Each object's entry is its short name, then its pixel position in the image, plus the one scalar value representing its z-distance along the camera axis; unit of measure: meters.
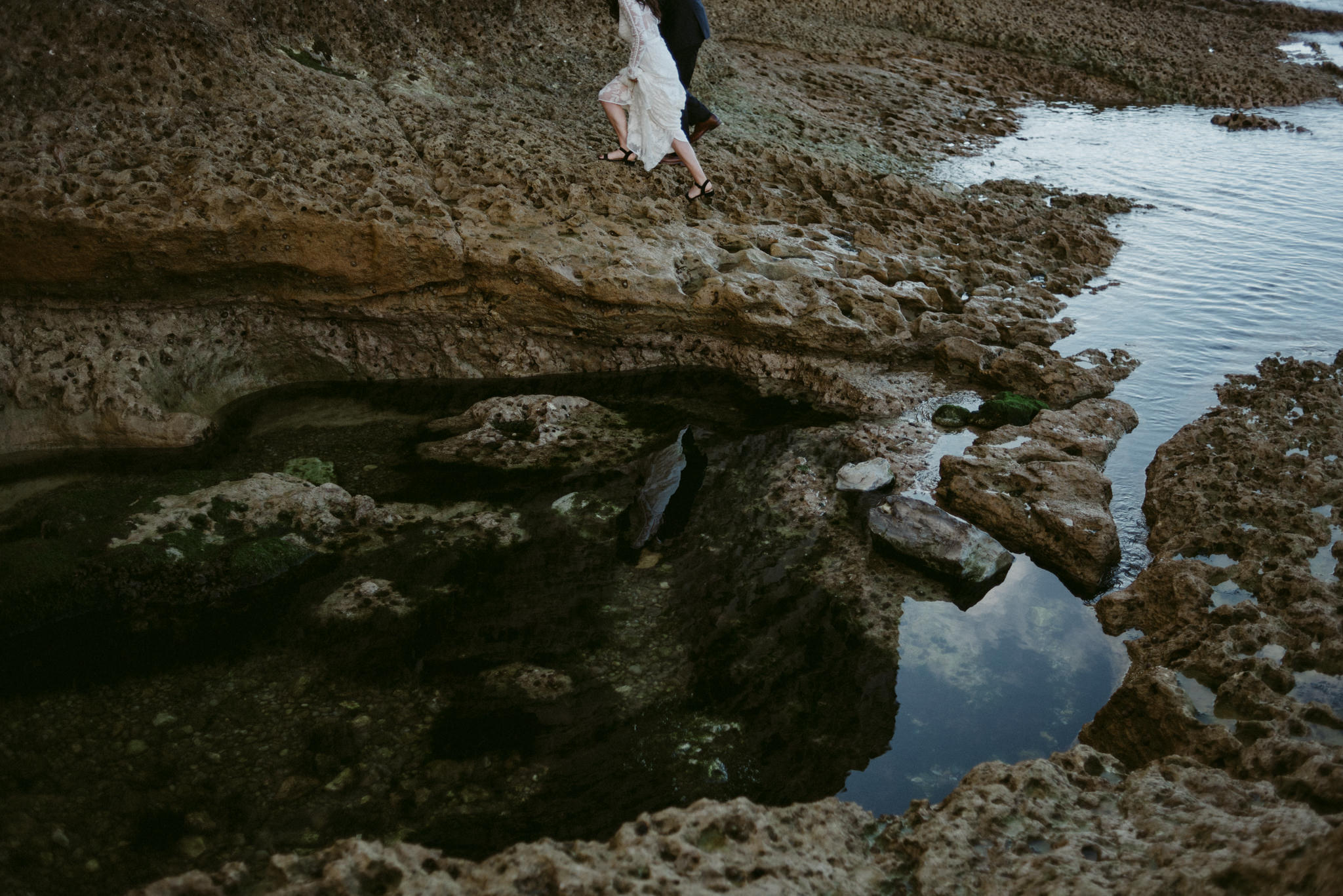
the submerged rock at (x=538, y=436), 4.88
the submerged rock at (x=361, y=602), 3.78
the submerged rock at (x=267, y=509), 4.14
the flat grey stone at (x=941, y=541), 4.09
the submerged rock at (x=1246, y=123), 10.90
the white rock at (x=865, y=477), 4.61
